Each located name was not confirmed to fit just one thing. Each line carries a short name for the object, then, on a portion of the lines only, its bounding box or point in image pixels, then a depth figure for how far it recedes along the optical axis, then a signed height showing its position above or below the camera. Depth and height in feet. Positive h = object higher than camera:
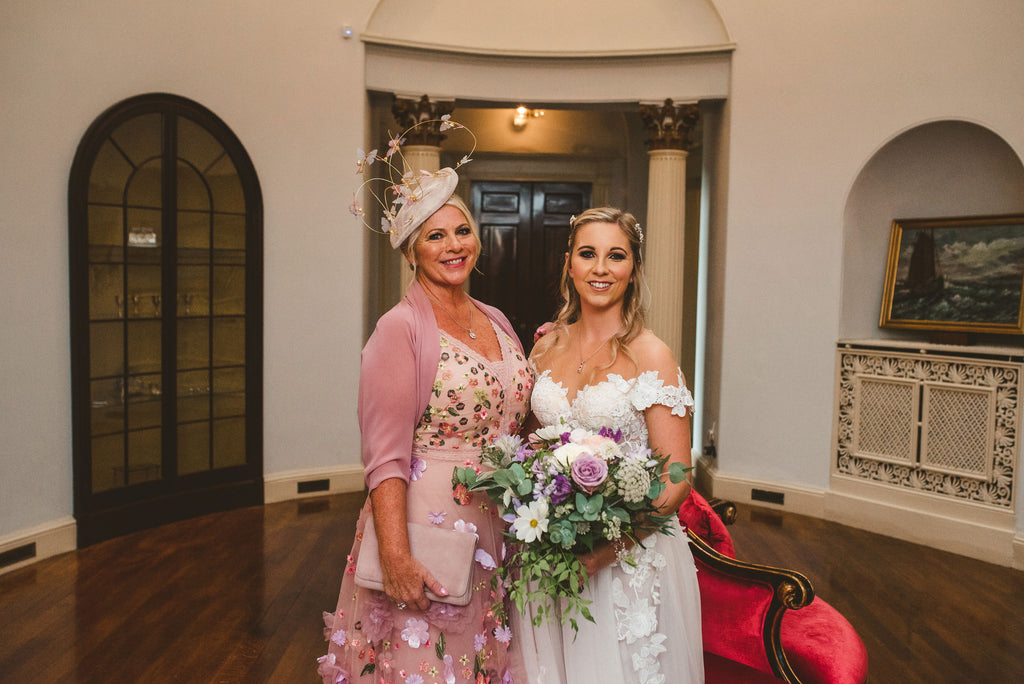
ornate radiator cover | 16.07 -2.46
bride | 6.50 -1.10
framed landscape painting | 17.03 +1.06
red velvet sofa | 7.14 -3.34
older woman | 6.40 -1.31
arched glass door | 15.72 -0.36
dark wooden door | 28.58 +3.00
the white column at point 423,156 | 21.27 +4.43
